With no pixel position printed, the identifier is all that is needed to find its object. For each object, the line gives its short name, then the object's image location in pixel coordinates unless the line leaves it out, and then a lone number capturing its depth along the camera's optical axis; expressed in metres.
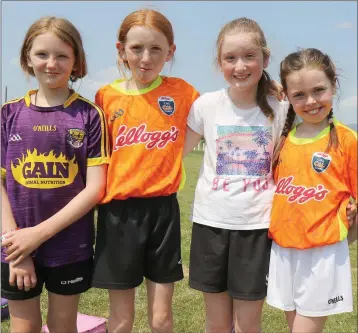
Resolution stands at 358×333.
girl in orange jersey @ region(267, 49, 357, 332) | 2.52
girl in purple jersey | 2.55
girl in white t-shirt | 2.68
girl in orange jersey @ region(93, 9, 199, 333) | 2.67
